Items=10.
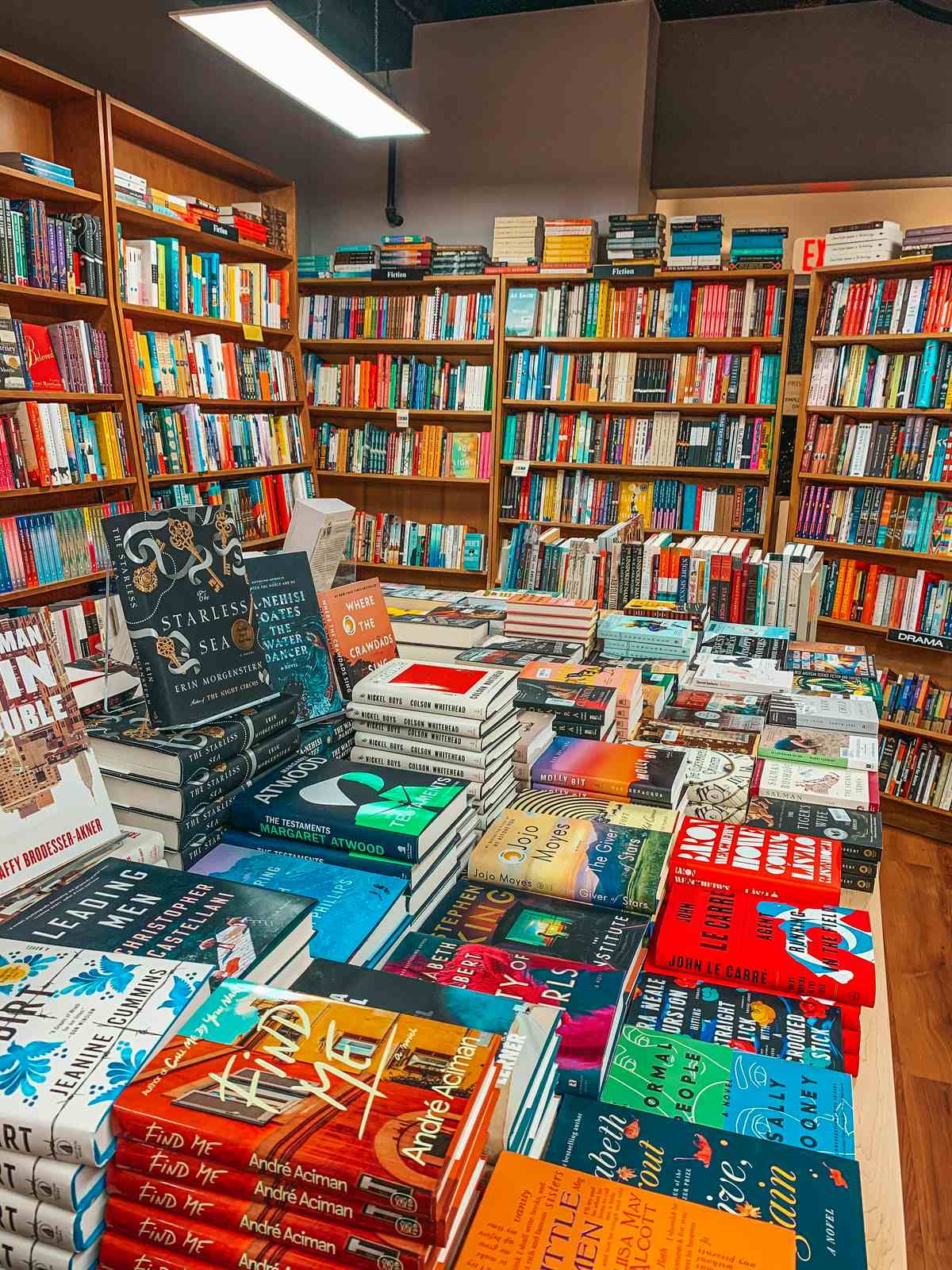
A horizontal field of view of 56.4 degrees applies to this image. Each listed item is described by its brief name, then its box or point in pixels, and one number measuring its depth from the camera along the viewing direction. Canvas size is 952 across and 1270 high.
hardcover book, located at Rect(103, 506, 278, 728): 1.37
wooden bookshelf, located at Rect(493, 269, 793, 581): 4.23
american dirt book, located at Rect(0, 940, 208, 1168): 0.66
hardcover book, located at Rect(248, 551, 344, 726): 1.67
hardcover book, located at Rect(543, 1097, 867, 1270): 0.83
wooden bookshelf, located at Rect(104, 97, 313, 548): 3.52
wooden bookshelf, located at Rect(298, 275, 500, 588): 4.79
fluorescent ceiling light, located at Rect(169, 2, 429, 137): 2.45
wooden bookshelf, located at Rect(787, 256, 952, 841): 3.85
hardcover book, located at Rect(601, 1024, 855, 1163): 1.00
